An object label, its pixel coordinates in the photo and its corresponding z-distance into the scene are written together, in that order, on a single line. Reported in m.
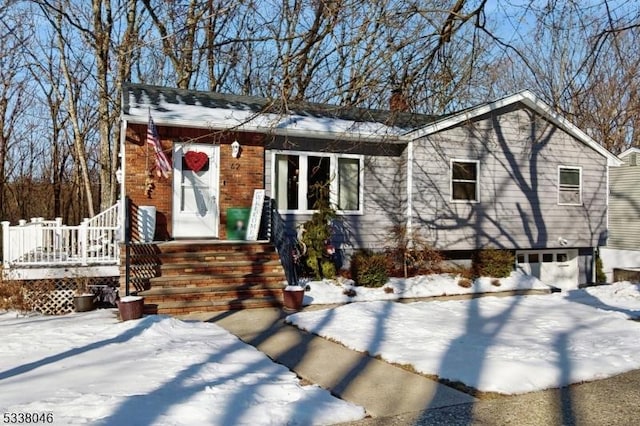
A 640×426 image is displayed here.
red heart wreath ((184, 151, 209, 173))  11.14
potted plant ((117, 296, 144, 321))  7.68
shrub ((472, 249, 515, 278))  12.72
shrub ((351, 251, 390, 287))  11.11
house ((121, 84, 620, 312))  11.04
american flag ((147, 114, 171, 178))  10.12
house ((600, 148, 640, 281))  21.17
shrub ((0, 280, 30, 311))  9.68
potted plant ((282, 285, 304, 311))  8.95
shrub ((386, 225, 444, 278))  12.27
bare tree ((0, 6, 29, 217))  20.67
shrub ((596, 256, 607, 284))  16.97
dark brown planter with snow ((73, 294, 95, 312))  9.50
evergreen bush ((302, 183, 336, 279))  11.11
